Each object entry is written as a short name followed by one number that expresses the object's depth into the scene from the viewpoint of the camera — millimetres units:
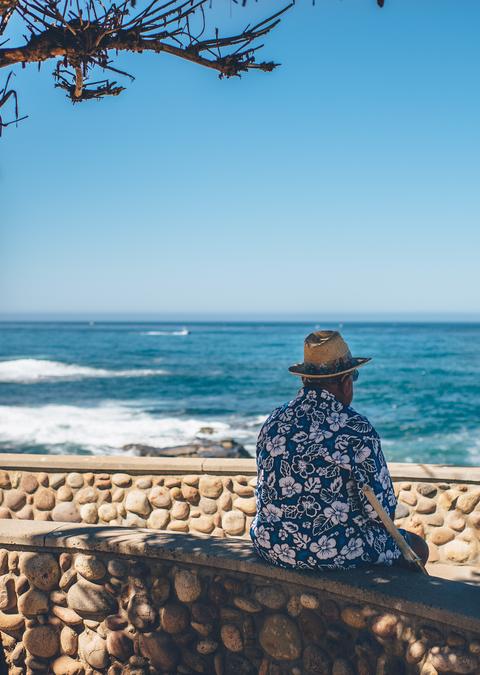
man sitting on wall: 2787
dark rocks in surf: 14383
